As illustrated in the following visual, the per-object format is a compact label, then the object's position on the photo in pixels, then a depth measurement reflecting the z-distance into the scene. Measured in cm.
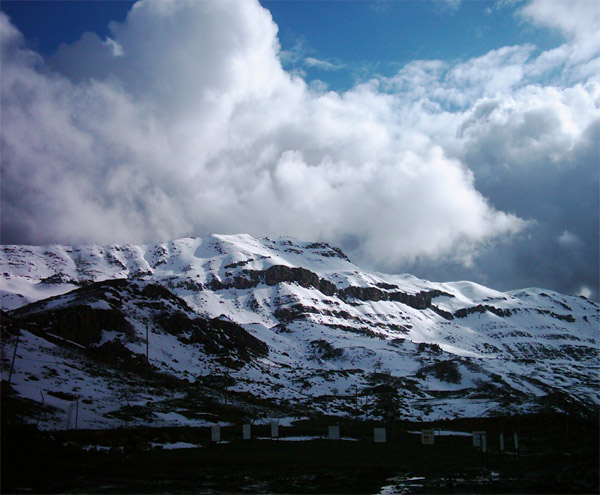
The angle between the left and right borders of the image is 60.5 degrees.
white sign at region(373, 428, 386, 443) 5384
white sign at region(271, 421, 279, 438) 5237
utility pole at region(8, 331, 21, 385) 6891
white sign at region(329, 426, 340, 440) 5584
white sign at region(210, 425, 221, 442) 4802
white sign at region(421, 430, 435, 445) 4544
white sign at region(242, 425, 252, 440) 4794
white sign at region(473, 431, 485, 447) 4062
